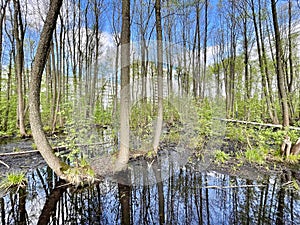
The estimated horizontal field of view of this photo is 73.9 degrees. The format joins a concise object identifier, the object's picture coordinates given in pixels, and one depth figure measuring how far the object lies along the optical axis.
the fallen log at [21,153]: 6.56
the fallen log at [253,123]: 6.47
